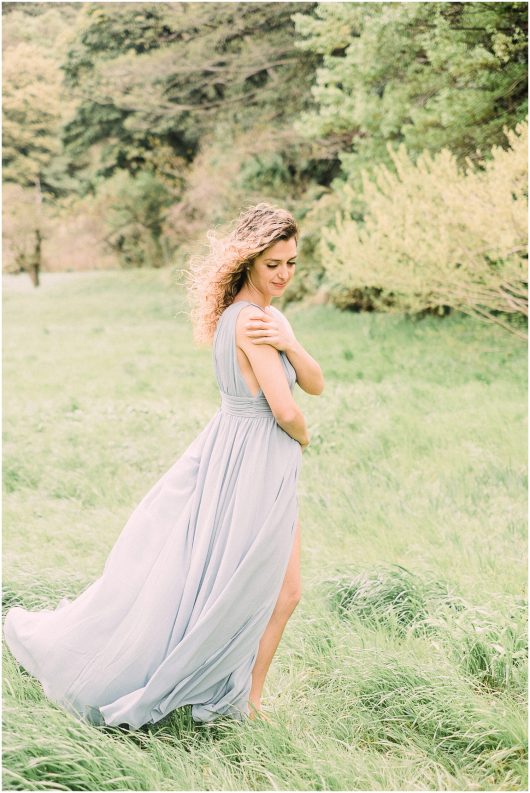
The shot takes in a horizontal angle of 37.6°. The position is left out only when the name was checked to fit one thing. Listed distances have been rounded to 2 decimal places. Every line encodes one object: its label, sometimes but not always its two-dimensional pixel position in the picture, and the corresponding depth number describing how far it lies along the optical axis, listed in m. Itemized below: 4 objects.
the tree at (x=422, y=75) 9.74
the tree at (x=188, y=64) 15.29
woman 2.59
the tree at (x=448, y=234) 7.17
